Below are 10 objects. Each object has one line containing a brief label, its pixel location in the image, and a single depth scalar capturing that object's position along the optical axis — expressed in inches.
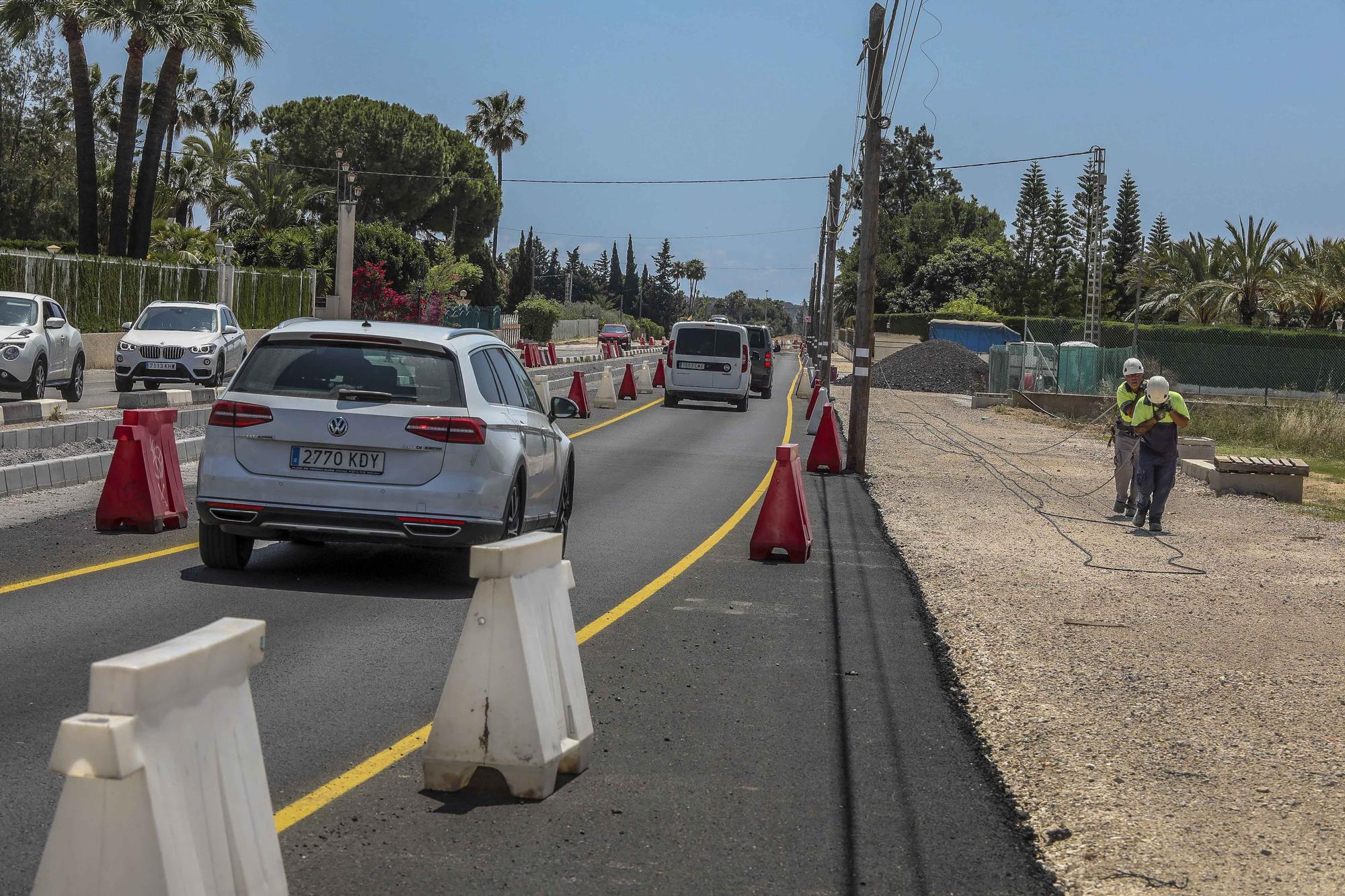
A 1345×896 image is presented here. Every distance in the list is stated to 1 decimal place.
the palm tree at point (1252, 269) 3078.2
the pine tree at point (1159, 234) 4281.0
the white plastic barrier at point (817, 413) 1179.7
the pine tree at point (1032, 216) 4778.5
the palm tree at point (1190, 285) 3157.0
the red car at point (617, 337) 3415.4
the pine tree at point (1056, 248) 4485.7
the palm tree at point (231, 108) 3673.7
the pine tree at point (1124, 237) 4188.0
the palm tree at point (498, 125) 4092.0
